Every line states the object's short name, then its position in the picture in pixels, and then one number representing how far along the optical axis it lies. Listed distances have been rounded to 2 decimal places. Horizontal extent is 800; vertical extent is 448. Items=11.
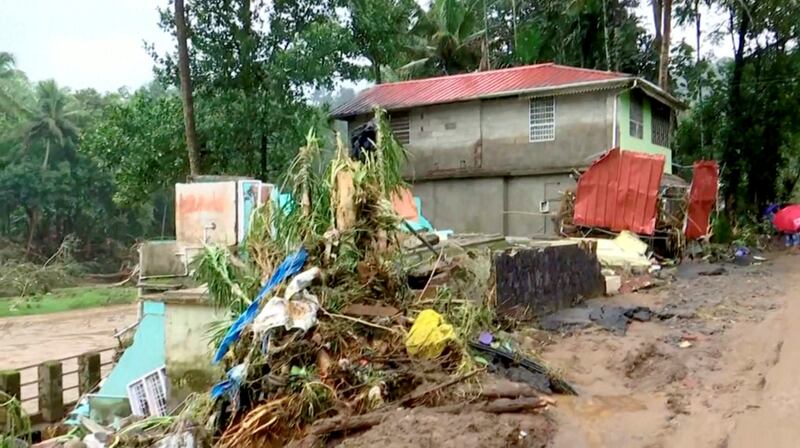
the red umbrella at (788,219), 19.03
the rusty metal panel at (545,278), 8.24
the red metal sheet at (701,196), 16.08
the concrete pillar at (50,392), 9.67
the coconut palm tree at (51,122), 34.81
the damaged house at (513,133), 17.17
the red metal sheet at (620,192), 14.53
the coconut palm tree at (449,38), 26.02
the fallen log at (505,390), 5.23
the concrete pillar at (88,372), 10.17
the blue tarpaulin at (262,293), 5.62
